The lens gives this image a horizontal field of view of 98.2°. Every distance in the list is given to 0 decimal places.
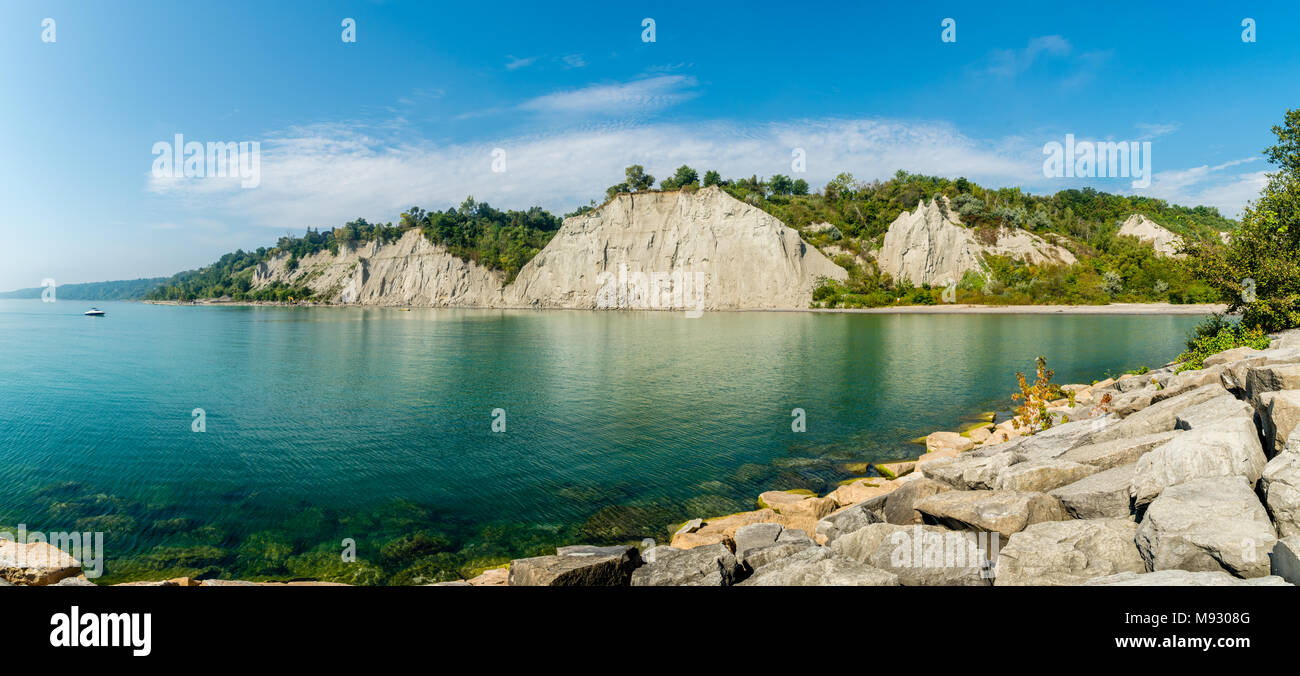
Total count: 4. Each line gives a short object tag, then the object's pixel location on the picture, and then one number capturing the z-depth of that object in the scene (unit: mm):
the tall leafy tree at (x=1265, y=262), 18938
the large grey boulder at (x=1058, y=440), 10914
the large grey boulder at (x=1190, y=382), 12312
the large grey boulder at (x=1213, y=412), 8352
